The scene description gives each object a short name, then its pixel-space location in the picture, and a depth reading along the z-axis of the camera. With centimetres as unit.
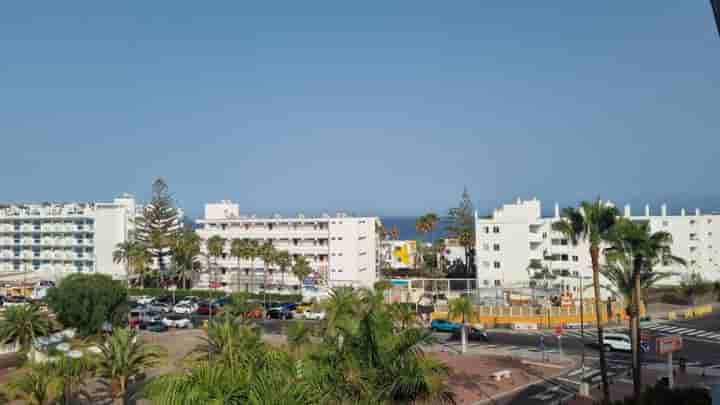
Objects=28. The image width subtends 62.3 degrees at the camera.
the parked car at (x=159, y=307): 6425
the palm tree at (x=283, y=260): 7338
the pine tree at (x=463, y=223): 9456
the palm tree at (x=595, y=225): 2884
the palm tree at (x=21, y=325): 3288
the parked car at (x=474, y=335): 4647
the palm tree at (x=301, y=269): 7194
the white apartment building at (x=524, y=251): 7338
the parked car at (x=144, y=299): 6838
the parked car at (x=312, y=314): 5727
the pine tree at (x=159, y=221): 8656
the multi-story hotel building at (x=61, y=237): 8950
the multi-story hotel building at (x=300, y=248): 7906
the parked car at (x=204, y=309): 6440
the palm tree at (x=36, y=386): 2303
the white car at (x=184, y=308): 6359
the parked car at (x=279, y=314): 5975
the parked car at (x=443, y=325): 4981
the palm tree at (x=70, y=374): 2494
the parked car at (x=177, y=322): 5506
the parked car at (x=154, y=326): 5216
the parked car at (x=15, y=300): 6776
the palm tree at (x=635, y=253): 2648
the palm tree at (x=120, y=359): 2441
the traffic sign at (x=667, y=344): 2669
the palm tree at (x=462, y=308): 4250
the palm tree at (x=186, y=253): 7748
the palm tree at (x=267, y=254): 7350
